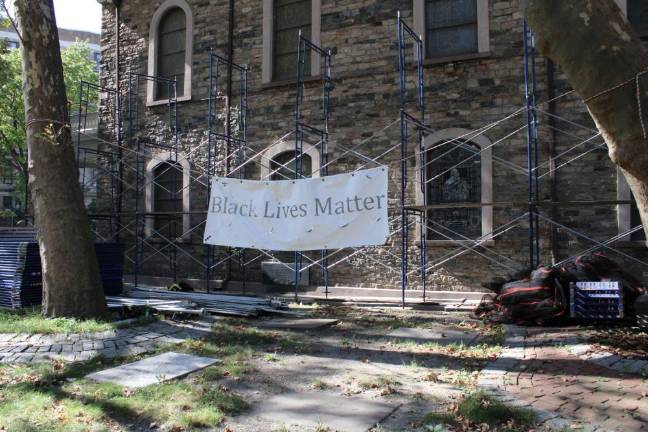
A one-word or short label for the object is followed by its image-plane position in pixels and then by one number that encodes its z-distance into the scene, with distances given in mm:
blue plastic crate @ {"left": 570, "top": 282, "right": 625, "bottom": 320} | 7727
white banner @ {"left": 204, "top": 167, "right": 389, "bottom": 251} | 9547
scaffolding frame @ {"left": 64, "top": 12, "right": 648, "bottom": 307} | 10531
